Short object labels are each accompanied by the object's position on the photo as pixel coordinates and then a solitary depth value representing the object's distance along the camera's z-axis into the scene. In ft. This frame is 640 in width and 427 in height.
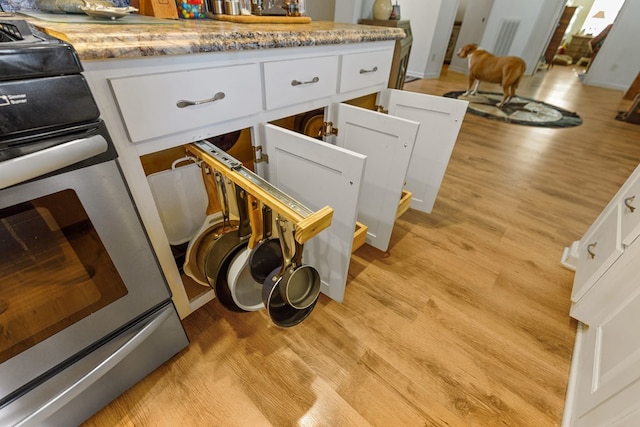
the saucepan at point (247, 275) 2.49
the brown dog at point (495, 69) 11.46
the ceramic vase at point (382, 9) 6.46
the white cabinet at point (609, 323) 2.27
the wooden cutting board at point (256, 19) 3.34
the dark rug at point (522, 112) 11.11
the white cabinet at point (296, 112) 2.16
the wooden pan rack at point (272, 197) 1.86
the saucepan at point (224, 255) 2.91
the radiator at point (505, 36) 16.91
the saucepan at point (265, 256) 2.63
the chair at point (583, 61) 24.30
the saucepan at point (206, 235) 3.05
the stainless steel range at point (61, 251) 1.44
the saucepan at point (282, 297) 2.33
